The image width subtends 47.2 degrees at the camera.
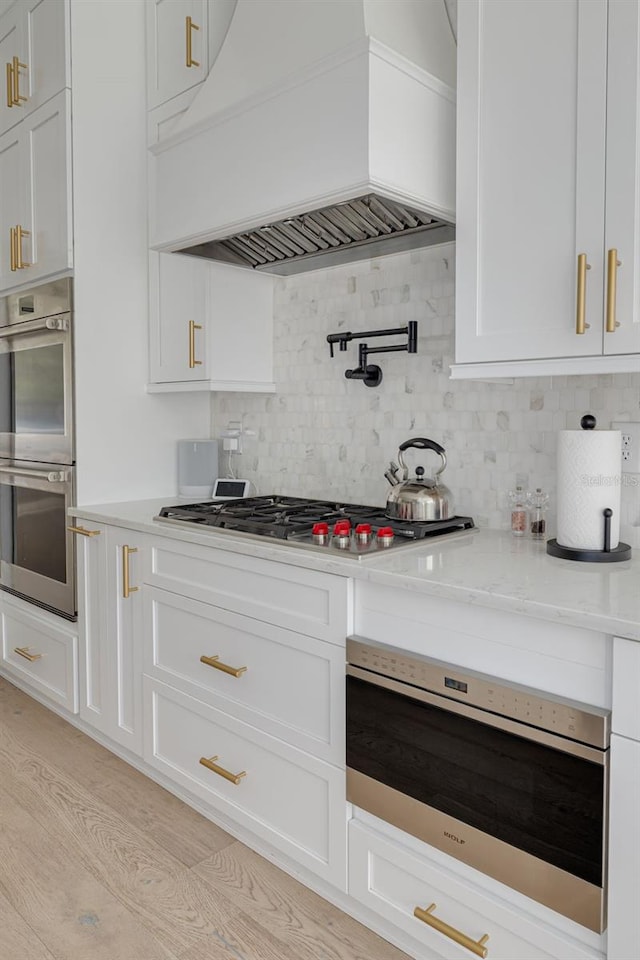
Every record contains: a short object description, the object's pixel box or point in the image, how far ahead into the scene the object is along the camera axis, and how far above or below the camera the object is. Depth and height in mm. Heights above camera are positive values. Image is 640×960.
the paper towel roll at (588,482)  1704 -97
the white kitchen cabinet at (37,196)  2688 +953
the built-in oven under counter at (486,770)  1313 -660
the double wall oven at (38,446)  2766 -24
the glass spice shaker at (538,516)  2033 -209
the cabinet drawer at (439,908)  1415 -985
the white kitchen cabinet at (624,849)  1256 -707
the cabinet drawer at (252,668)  1805 -635
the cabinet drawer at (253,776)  1820 -943
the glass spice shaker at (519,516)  2041 -210
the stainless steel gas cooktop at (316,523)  1863 -235
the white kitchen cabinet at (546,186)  1524 +572
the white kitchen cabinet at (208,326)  2727 +434
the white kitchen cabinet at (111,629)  2484 -674
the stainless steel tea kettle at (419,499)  2076 -166
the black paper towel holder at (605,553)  1688 -261
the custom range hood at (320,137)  1836 +835
